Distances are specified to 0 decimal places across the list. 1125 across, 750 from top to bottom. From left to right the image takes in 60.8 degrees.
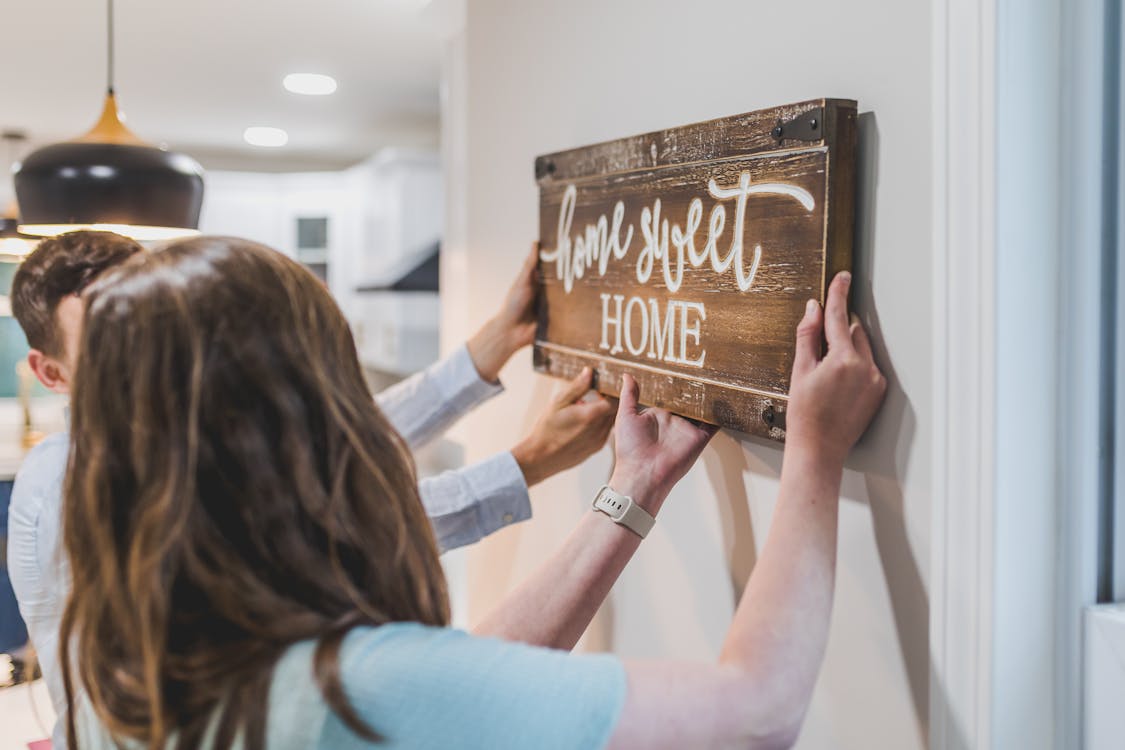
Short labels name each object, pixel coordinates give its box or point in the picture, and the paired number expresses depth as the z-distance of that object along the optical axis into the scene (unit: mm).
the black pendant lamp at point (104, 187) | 1465
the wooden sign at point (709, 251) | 751
